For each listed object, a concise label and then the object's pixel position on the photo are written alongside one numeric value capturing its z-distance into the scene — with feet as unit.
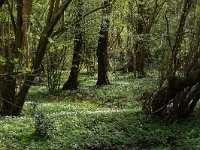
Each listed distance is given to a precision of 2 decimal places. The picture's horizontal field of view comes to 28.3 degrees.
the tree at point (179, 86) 54.13
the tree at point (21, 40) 50.22
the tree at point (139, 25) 121.60
